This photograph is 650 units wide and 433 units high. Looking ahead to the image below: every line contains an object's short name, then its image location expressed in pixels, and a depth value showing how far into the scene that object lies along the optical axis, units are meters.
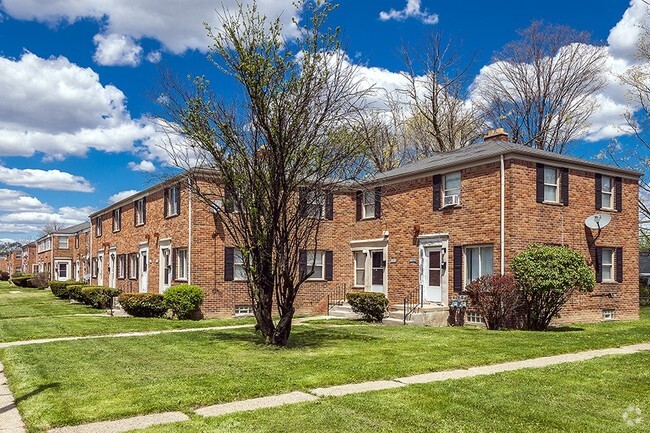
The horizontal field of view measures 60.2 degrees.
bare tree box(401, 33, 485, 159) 36.28
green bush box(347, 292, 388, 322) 20.44
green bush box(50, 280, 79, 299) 33.55
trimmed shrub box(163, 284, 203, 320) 20.38
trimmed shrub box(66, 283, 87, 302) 29.00
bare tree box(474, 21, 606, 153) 35.31
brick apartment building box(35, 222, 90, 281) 51.19
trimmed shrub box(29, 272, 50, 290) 50.34
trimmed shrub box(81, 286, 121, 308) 25.98
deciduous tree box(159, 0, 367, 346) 11.70
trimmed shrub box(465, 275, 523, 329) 17.12
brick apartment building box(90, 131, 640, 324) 18.39
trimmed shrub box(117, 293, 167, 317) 21.06
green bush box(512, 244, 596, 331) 16.77
